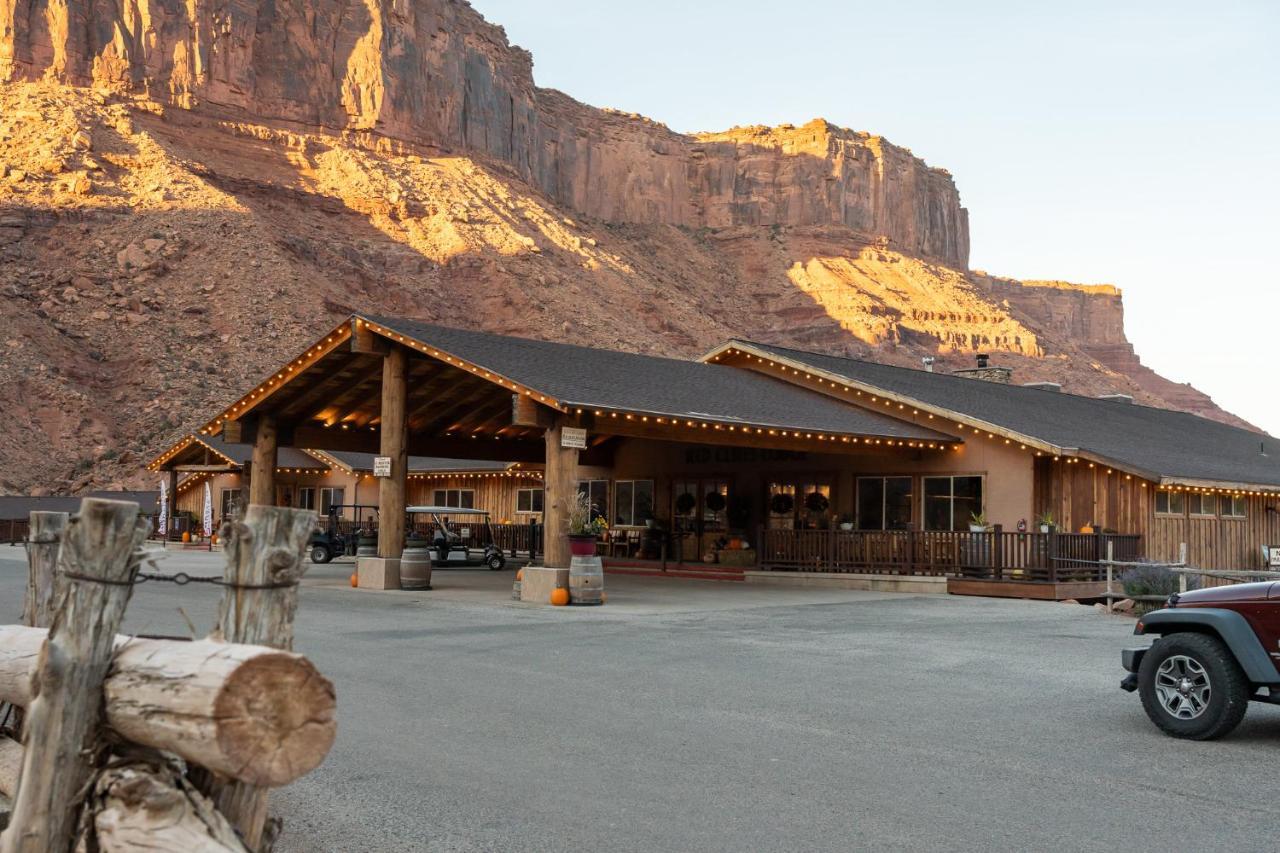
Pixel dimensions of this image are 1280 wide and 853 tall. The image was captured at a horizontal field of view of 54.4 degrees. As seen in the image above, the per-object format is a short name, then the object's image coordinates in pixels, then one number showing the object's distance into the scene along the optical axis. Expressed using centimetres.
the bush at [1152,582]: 1839
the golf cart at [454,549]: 3156
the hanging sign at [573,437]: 1895
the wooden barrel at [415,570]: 2216
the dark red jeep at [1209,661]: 822
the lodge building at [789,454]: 2134
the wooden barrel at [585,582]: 1880
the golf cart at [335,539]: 3419
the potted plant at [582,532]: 1909
